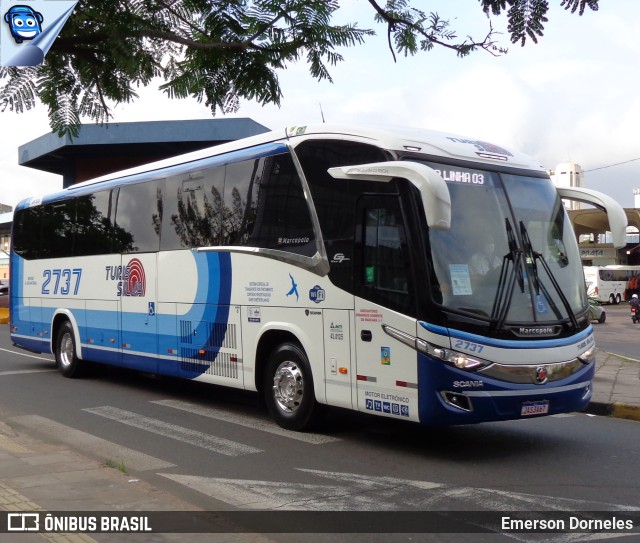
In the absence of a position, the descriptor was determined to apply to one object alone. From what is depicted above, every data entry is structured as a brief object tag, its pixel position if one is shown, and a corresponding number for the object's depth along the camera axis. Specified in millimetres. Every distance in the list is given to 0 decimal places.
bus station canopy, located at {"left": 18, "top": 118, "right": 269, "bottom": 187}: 33031
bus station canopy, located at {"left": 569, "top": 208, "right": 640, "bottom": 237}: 57428
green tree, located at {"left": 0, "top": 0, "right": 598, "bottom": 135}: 4254
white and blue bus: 8141
